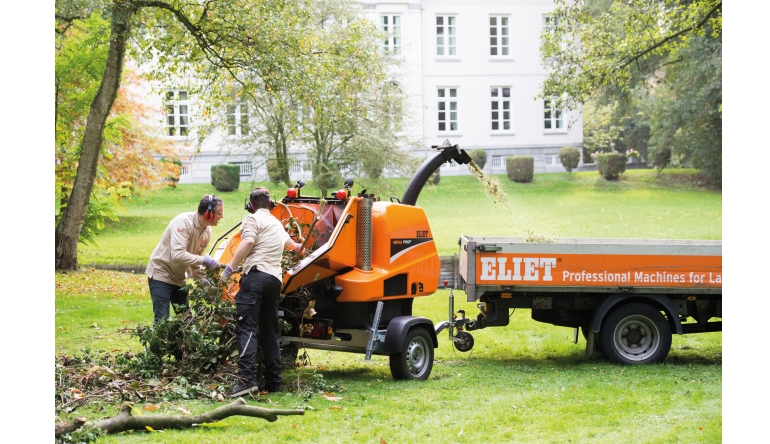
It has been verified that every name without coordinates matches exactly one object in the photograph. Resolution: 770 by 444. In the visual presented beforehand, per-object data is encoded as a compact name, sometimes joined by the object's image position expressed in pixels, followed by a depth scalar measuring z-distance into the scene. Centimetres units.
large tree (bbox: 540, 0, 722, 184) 1839
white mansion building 4684
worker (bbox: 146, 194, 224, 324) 950
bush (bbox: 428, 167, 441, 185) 4031
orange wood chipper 976
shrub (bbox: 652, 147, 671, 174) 4895
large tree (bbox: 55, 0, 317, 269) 1747
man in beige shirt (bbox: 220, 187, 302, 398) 859
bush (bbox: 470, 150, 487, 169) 4539
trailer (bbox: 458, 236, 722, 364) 1081
